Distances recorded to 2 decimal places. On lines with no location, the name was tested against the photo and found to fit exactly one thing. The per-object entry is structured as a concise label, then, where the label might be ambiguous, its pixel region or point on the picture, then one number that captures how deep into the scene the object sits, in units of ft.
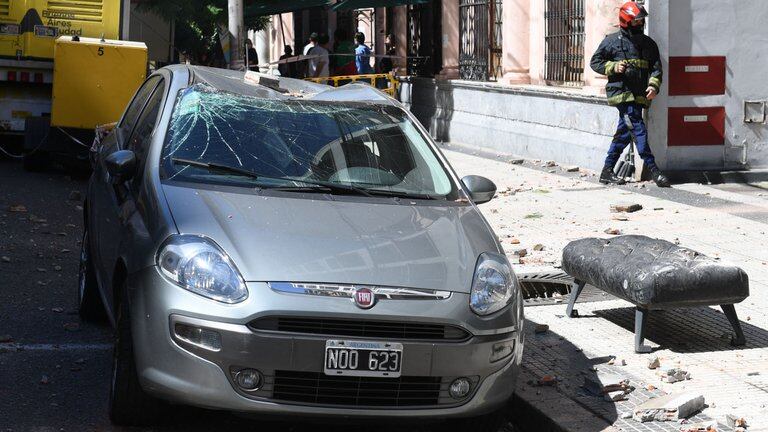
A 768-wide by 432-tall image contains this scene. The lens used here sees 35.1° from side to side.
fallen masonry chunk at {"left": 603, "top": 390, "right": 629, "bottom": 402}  18.86
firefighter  45.32
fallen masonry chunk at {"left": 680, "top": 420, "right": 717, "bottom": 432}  17.17
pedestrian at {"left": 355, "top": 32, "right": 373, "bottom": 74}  80.69
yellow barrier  69.74
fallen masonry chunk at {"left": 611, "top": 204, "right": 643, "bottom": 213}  39.70
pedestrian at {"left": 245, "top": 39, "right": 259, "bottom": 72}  99.37
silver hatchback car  15.78
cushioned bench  21.17
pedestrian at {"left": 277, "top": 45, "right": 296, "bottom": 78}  98.97
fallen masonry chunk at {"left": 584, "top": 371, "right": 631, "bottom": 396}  19.20
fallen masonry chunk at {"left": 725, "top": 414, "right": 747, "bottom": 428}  17.34
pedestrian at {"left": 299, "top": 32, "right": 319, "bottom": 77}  81.66
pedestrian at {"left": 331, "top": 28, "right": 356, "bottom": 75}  82.99
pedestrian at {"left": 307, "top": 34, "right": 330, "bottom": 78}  80.74
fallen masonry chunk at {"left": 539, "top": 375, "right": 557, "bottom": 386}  19.71
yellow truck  49.19
